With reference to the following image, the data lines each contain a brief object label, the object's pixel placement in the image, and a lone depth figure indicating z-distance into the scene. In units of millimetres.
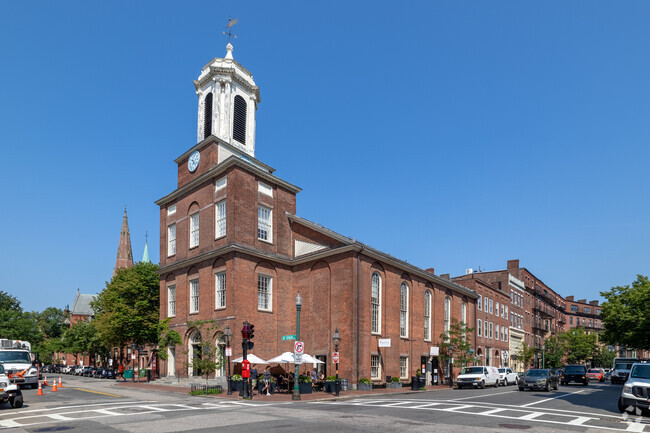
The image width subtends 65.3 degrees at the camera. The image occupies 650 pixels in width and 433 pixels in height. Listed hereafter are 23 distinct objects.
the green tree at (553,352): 78875
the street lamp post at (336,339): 30766
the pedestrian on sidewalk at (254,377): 29678
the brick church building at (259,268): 35312
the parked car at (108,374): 55688
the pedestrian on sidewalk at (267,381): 28812
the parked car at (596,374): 56188
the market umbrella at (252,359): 29503
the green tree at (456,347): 45062
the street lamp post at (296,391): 25281
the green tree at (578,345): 86125
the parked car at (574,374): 41594
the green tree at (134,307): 50719
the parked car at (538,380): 31938
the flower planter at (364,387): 33531
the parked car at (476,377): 38062
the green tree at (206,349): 30233
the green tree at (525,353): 70875
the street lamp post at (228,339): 29838
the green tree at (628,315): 43031
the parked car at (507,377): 42775
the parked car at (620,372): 47156
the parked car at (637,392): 18031
